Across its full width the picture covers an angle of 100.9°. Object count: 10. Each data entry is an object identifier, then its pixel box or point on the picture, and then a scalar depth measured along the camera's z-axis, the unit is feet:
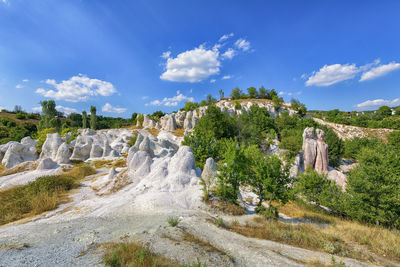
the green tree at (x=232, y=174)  34.52
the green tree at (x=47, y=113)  201.36
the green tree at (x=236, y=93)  335.88
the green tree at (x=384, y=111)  324.19
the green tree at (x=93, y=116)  233.10
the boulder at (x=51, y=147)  82.07
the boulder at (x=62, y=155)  76.43
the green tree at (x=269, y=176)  32.22
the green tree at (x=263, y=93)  324.31
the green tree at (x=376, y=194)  36.52
